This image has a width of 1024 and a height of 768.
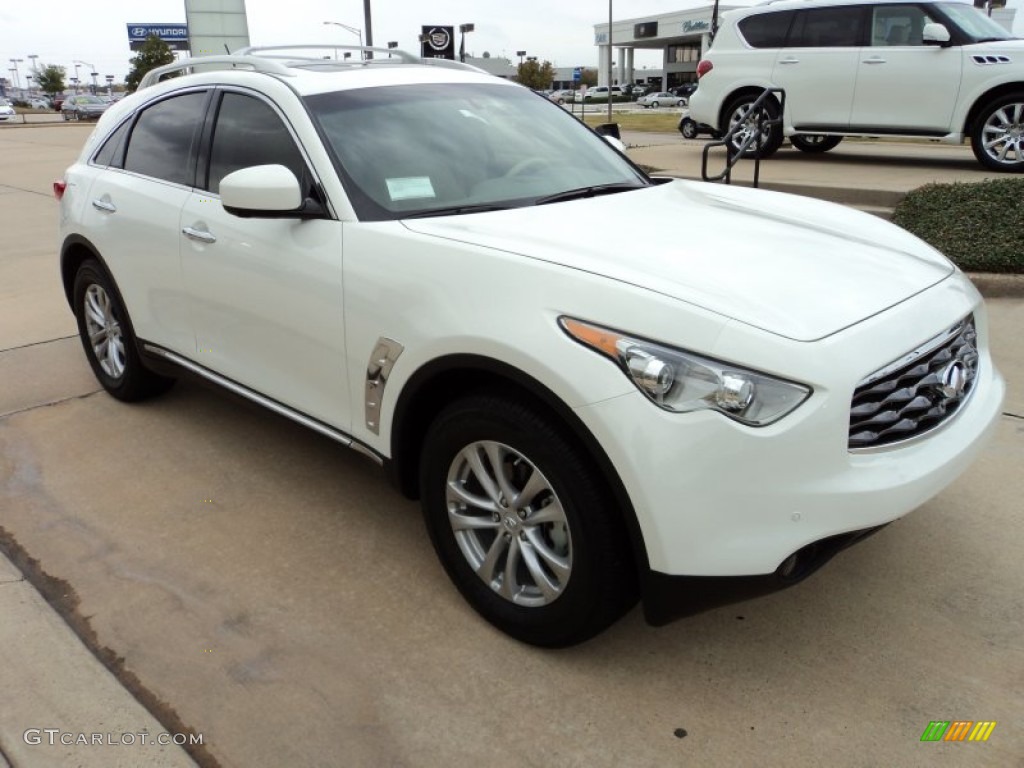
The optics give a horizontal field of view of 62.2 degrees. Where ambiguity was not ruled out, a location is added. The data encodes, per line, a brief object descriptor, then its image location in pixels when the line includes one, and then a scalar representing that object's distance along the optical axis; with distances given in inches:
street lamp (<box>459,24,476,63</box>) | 1448.7
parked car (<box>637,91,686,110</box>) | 2581.2
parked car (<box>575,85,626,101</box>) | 3307.1
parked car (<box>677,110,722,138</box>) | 647.8
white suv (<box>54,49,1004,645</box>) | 81.0
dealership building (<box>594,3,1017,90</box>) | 3179.1
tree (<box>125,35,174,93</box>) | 1968.5
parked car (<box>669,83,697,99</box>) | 2839.1
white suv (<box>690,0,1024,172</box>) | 354.9
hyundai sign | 2849.4
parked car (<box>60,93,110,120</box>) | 1747.0
